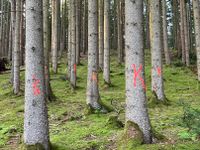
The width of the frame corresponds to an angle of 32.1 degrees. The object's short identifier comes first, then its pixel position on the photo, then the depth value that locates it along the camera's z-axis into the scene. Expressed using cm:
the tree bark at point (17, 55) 1514
